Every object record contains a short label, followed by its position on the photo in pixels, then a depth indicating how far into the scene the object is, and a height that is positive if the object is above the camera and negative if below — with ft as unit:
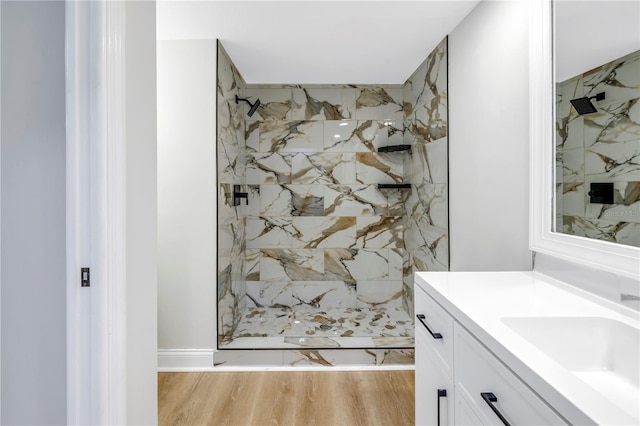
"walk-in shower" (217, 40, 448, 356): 12.55 +0.31
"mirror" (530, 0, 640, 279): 3.70 +1.22
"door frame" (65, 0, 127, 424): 3.48 +0.08
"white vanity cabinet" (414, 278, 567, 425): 2.57 -1.57
